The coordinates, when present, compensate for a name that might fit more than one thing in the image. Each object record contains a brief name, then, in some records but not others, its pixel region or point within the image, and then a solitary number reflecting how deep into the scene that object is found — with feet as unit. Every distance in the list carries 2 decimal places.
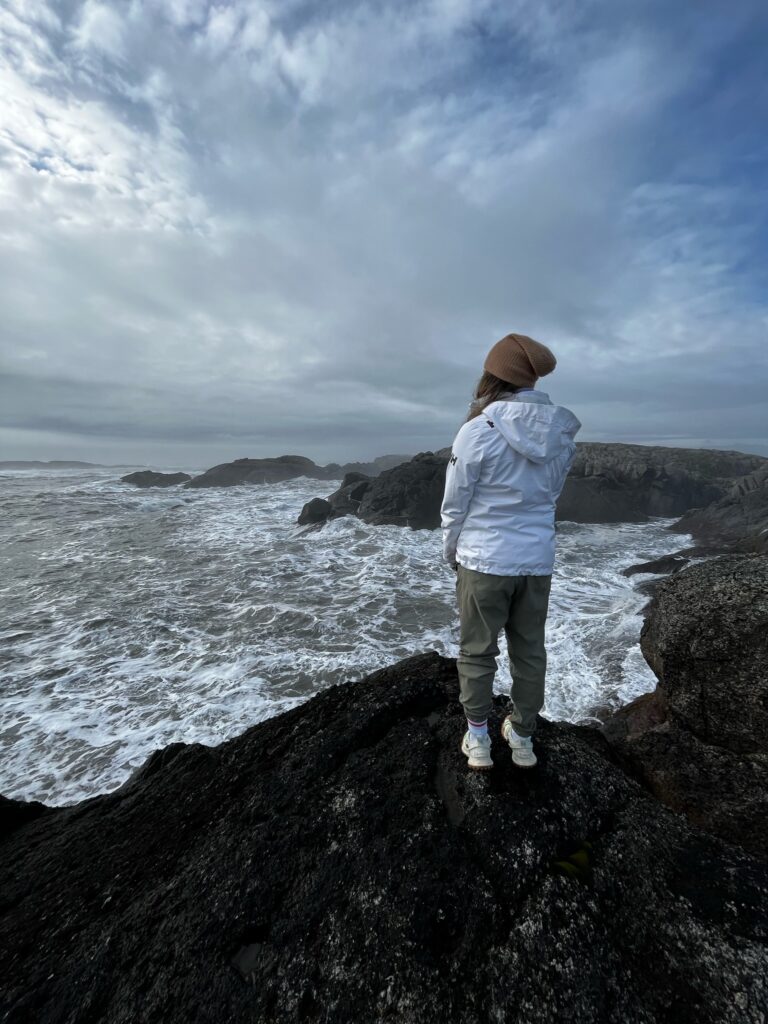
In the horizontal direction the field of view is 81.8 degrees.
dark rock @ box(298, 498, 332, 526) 94.88
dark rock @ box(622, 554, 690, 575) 57.21
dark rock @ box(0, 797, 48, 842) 11.64
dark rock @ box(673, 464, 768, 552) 79.97
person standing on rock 8.75
